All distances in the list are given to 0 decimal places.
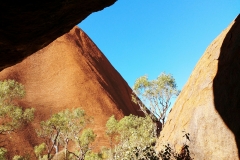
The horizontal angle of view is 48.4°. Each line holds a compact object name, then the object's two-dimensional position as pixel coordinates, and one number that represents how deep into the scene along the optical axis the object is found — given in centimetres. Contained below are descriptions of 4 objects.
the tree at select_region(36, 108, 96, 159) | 3334
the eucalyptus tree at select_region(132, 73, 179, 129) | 4059
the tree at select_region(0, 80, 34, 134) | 2666
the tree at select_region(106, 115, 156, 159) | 3528
